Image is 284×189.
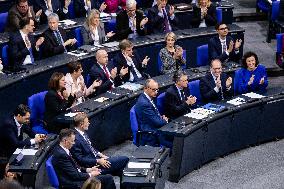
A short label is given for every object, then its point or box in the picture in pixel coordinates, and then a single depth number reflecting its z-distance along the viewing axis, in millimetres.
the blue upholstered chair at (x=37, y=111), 14769
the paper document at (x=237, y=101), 15672
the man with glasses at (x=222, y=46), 18325
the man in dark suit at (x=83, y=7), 20476
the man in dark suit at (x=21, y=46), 16490
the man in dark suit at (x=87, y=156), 13149
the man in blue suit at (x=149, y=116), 14525
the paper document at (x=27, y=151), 12883
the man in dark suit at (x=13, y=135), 13263
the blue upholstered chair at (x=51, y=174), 11921
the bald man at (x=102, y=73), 16275
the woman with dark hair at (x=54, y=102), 14575
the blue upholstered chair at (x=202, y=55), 18239
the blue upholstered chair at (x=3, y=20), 18526
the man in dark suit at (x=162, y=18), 19845
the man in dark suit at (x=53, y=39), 17278
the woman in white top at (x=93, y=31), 17967
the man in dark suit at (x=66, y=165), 12217
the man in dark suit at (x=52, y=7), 19332
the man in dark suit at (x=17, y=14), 17237
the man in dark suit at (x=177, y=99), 15214
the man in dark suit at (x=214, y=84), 16191
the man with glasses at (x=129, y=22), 19099
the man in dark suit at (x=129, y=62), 16977
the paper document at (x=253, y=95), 16117
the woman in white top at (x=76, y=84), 15500
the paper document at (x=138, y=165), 12460
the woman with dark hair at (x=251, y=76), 16719
